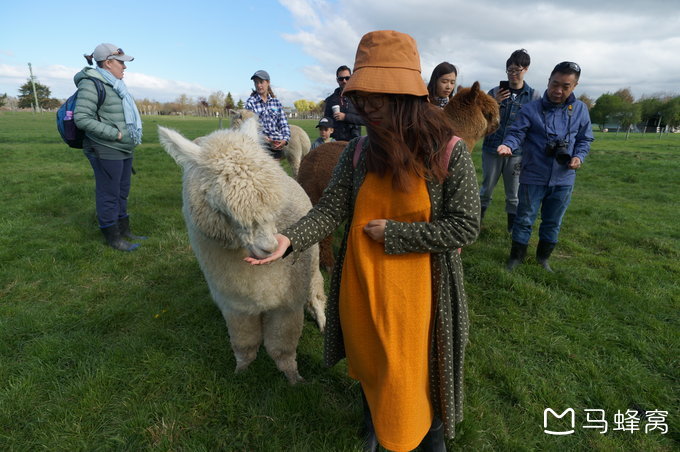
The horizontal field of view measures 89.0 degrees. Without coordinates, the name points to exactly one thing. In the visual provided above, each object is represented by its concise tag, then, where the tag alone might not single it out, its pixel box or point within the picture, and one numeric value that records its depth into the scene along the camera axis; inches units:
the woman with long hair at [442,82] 164.1
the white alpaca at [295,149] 313.6
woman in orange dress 55.5
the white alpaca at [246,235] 62.7
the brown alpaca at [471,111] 144.3
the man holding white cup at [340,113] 218.7
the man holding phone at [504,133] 173.0
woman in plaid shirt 207.6
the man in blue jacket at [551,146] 138.9
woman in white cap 162.1
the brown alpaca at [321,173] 155.2
